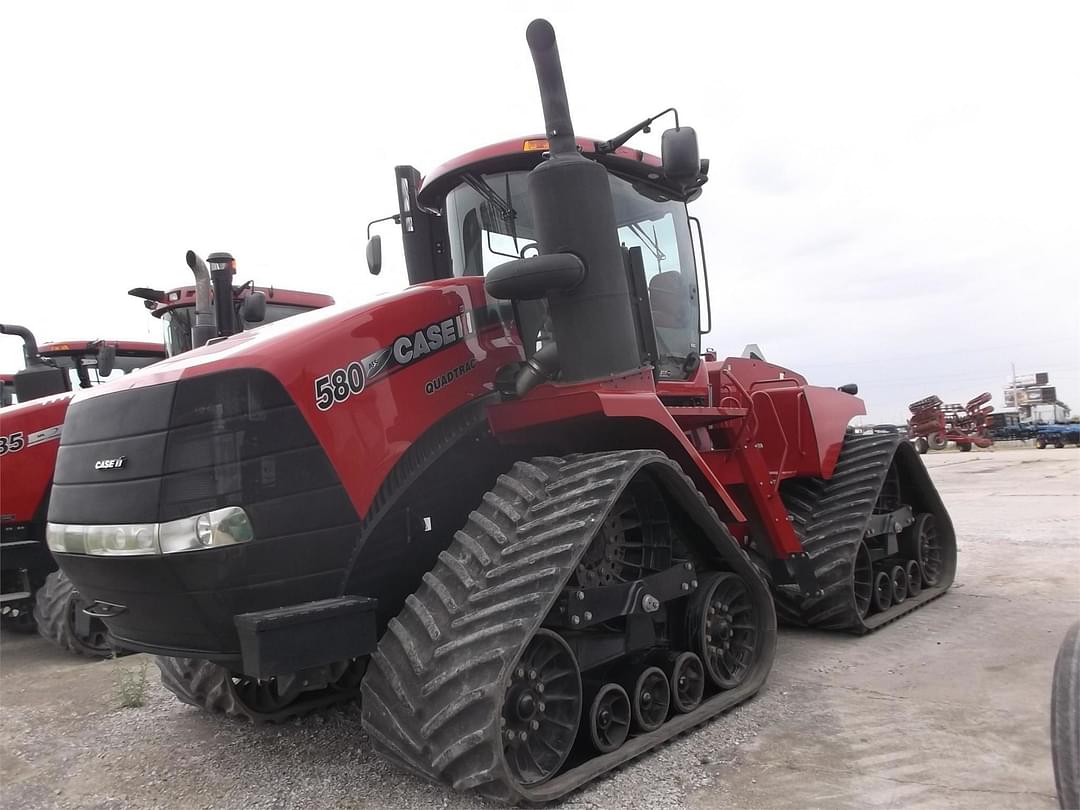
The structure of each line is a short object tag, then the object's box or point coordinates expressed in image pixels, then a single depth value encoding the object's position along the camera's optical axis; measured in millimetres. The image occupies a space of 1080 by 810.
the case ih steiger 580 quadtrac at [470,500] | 2818
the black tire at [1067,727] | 2445
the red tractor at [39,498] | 5884
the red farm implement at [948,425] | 27359
